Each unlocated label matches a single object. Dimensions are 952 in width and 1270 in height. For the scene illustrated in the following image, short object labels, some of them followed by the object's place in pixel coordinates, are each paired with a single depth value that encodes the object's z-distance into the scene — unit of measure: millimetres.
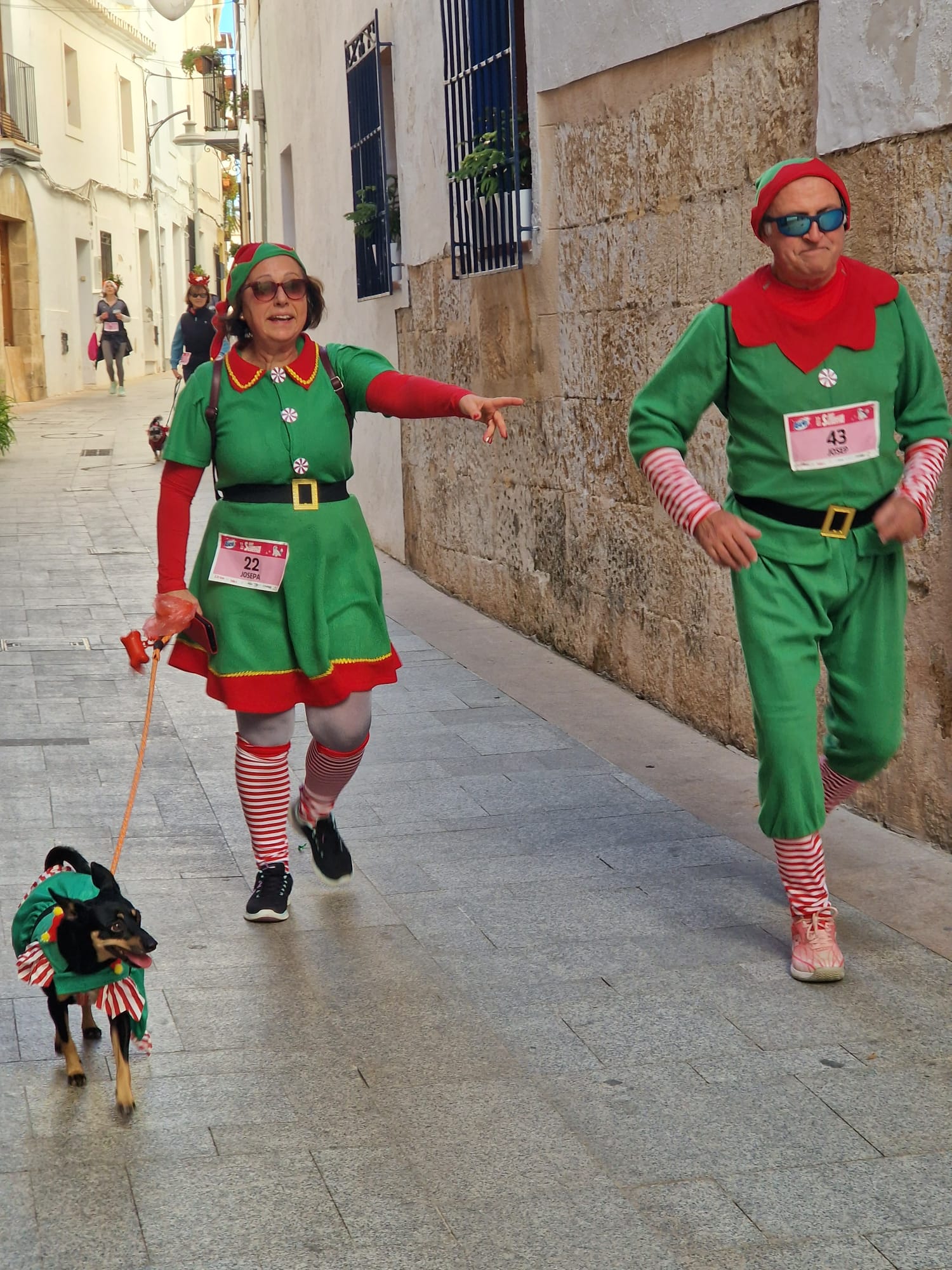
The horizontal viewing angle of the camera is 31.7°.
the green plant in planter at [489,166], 8188
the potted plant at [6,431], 17844
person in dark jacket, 15172
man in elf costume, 3762
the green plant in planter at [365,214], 11297
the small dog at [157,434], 15367
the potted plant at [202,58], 30906
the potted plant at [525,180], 7930
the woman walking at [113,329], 26953
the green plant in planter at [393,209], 10859
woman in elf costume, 4145
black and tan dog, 3145
